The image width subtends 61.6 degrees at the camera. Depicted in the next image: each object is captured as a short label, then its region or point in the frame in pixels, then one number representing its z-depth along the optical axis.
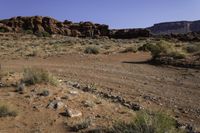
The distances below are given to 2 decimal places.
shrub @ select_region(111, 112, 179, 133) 2.87
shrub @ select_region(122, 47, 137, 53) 11.87
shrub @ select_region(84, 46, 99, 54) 11.19
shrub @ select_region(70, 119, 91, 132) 3.33
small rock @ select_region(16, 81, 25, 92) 4.79
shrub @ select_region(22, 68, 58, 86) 5.09
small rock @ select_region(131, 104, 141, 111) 4.06
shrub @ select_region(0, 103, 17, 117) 3.74
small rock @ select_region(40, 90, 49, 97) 4.51
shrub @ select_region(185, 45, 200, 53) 10.15
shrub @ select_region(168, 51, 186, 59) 8.38
